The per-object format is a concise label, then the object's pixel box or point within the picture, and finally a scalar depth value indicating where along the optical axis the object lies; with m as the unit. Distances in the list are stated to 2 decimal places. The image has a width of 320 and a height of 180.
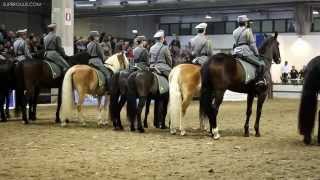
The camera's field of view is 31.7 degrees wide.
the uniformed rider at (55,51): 15.86
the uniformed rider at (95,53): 15.52
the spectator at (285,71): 36.07
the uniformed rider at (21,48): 17.11
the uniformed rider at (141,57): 14.24
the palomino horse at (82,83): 14.62
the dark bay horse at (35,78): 15.49
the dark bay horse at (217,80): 12.26
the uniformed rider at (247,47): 12.95
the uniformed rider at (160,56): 14.03
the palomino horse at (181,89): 12.88
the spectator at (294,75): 35.44
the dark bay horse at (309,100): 11.18
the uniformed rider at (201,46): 13.85
